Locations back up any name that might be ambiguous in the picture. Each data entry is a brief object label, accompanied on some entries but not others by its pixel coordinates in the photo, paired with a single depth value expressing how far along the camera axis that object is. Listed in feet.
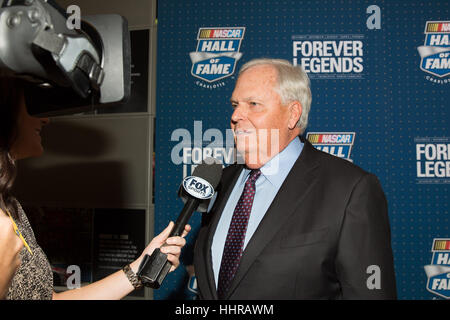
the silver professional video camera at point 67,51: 1.56
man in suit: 3.50
